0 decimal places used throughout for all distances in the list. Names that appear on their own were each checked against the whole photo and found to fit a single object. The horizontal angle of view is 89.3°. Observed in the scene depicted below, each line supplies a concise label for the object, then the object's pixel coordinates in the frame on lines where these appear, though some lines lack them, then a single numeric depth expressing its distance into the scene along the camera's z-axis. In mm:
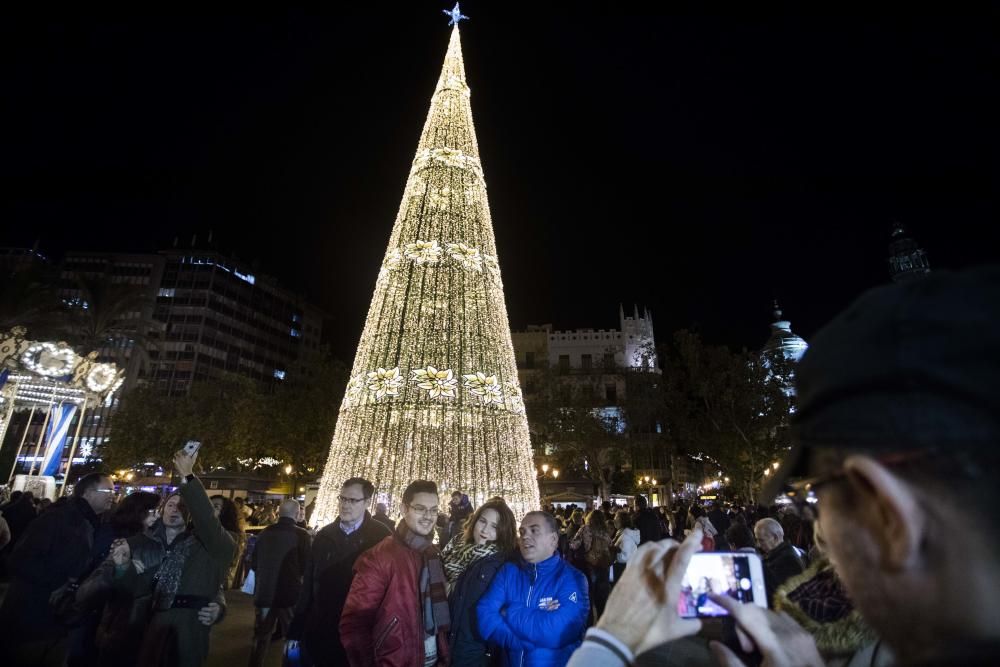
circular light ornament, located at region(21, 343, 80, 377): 15071
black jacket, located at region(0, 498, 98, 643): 4234
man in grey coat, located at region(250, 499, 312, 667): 5574
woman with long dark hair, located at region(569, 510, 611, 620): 7445
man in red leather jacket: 3199
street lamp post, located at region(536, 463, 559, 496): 28006
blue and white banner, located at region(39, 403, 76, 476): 16031
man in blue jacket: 3088
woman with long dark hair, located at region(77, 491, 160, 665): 4062
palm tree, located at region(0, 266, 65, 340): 18469
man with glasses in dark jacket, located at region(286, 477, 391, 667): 4137
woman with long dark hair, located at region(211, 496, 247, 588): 5348
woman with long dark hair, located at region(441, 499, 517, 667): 3654
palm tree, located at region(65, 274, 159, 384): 22016
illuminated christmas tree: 10484
